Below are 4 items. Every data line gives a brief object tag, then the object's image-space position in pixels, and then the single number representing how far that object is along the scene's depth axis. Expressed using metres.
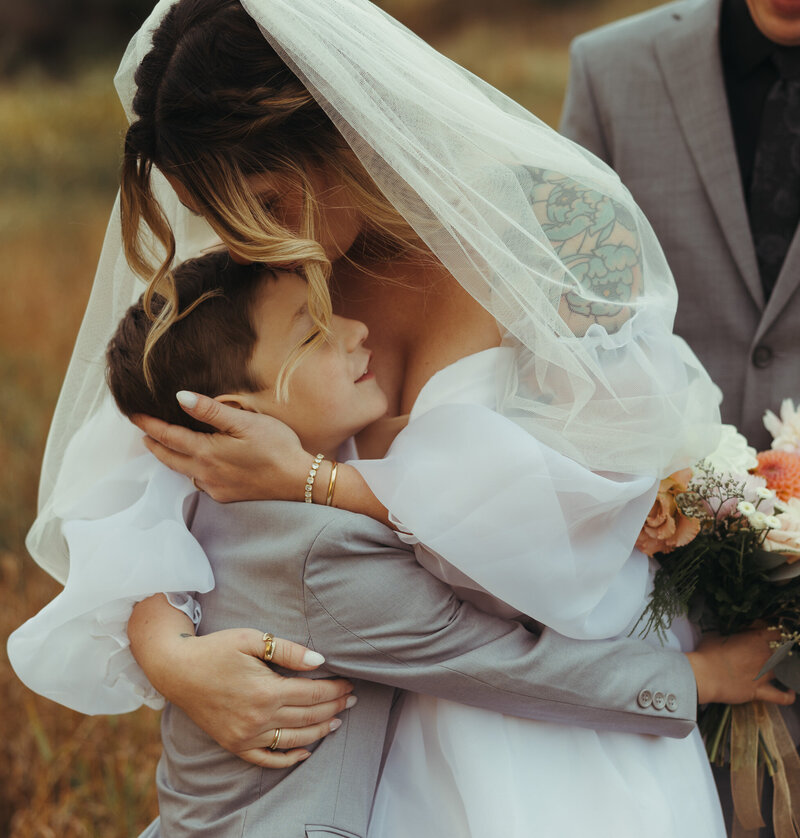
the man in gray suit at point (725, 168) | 2.43
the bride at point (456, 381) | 1.60
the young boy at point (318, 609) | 1.64
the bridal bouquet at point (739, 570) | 1.85
